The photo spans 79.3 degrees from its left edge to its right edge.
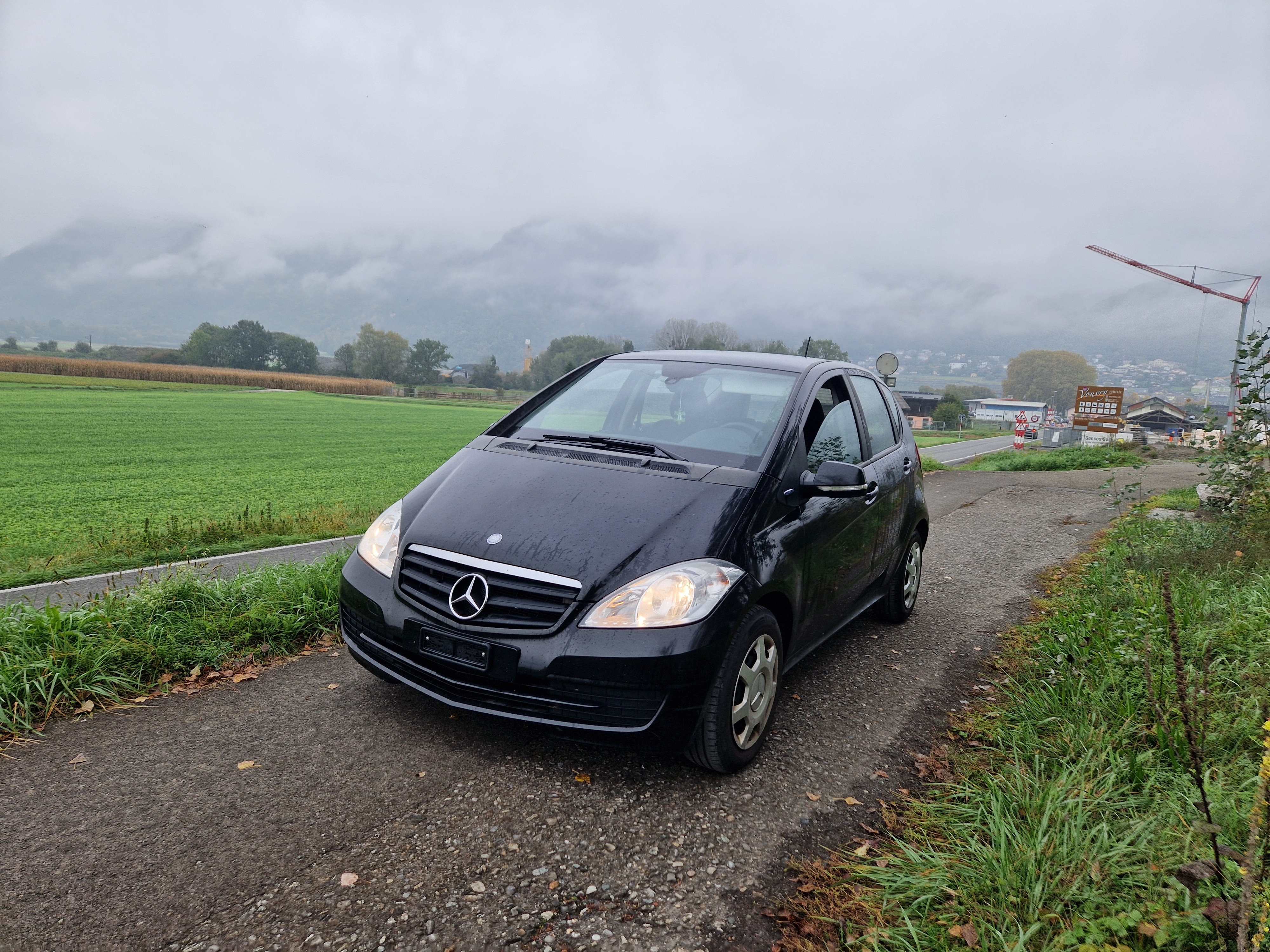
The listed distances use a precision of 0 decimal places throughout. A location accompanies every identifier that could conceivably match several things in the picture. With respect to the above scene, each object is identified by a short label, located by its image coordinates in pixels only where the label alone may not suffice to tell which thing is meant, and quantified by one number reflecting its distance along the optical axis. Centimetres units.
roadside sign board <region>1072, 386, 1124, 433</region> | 3778
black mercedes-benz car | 289
